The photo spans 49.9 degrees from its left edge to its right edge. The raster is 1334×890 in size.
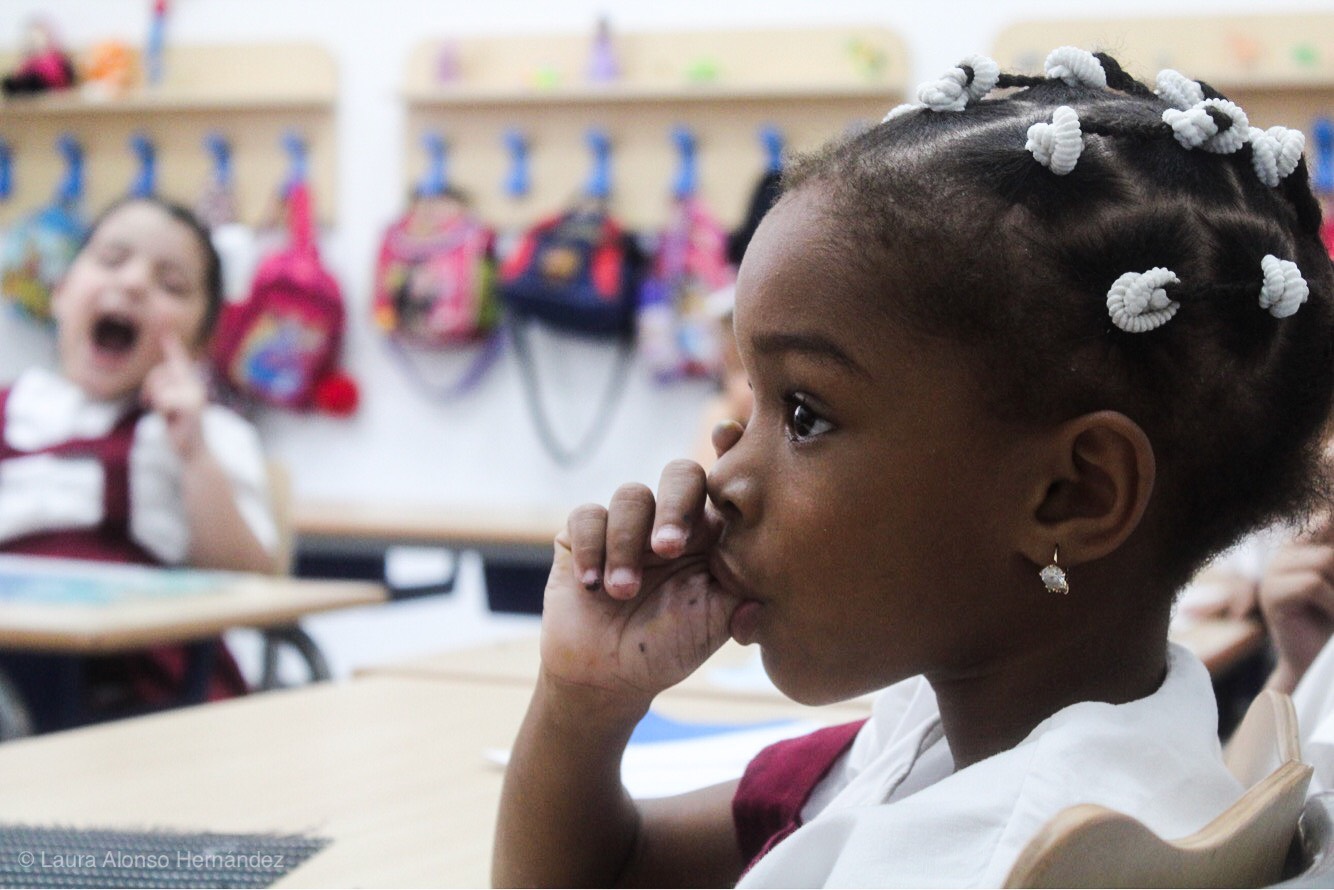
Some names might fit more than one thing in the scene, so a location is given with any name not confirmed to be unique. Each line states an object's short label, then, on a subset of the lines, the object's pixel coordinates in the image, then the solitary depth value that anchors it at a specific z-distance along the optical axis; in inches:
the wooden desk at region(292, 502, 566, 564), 125.1
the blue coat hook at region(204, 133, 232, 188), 177.8
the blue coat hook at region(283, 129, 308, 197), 175.3
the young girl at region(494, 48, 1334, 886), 24.2
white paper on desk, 38.6
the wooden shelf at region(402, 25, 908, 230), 160.4
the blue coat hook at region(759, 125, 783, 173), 160.1
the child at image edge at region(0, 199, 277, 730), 93.4
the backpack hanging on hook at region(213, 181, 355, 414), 168.7
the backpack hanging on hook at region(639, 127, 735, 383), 156.1
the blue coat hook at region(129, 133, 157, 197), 180.4
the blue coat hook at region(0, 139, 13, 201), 185.0
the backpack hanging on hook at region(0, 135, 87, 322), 174.9
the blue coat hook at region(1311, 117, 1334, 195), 146.4
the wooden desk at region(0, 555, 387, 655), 66.1
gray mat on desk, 30.7
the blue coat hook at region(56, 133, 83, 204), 182.1
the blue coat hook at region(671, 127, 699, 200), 161.6
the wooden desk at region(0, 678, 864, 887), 34.6
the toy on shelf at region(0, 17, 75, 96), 178.9
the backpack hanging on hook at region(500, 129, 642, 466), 158.1
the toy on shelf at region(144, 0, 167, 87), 181.2
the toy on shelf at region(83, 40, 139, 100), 179.8
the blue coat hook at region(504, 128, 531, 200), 167.9
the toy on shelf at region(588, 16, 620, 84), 165.6
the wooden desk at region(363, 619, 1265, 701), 54.8
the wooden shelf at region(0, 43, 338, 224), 176.4
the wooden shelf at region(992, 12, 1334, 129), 147.2
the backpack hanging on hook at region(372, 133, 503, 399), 163.2
